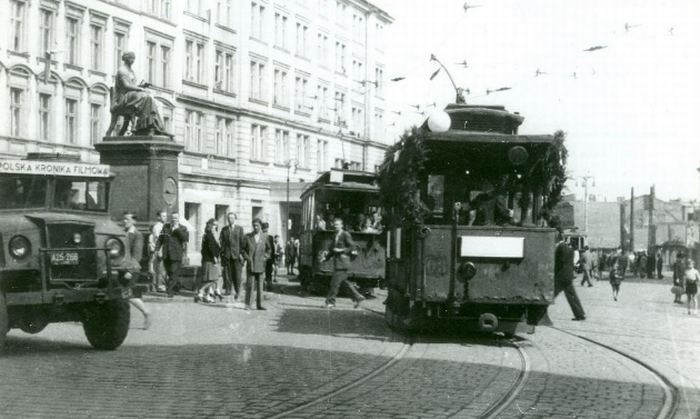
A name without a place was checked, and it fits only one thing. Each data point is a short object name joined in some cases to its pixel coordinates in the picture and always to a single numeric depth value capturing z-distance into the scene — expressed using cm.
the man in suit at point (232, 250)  2022
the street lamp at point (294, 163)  5415
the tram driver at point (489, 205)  1411
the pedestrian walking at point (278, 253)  3371
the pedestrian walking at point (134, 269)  1223
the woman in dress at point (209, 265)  2009
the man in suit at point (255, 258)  1870
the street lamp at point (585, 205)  8356
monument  2148
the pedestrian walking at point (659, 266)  6172
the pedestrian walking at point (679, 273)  2795
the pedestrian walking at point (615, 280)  2850
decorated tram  1359
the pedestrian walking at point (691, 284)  2436
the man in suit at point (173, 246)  2036
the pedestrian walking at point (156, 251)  2112
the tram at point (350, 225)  2431
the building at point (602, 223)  9144
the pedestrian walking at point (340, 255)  1942
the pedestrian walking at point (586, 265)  4138
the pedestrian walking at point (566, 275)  1942
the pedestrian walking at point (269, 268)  2780
